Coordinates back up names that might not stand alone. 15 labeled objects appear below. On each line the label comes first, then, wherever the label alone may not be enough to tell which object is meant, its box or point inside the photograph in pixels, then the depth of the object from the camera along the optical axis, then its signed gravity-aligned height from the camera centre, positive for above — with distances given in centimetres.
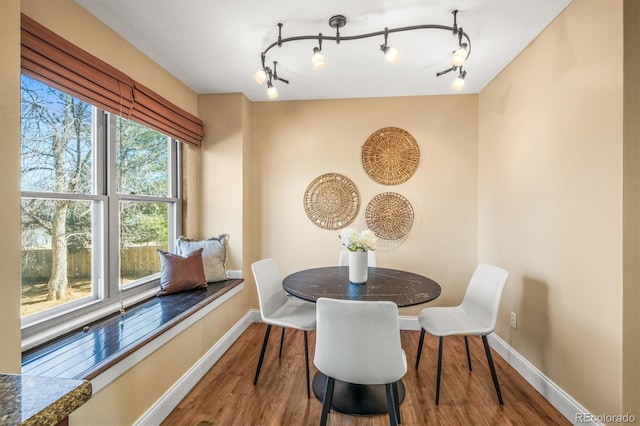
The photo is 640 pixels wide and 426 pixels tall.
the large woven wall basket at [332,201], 318 +13
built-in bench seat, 138 -71
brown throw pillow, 246 -51
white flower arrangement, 206 -19
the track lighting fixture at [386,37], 176 +113
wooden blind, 146 +81
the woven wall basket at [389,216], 310 -4
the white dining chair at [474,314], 192 -75
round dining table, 183 -52
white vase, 210 -38
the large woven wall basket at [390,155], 311 +60
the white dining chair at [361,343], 137 -62
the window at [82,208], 163 +3
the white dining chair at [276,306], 206 -74
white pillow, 276 -39
